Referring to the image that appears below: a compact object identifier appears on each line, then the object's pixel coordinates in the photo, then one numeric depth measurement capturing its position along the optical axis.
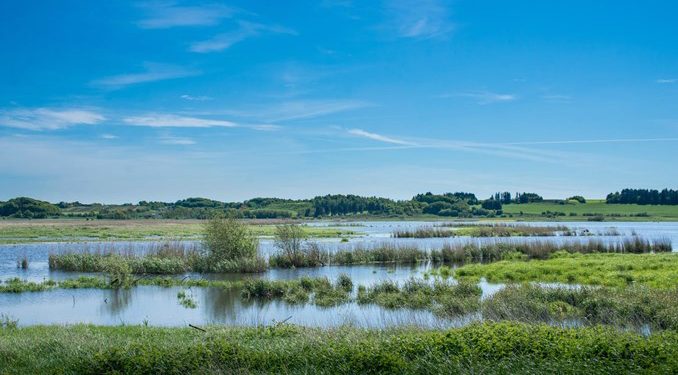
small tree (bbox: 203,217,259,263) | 40.19
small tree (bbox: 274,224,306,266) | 42.66
